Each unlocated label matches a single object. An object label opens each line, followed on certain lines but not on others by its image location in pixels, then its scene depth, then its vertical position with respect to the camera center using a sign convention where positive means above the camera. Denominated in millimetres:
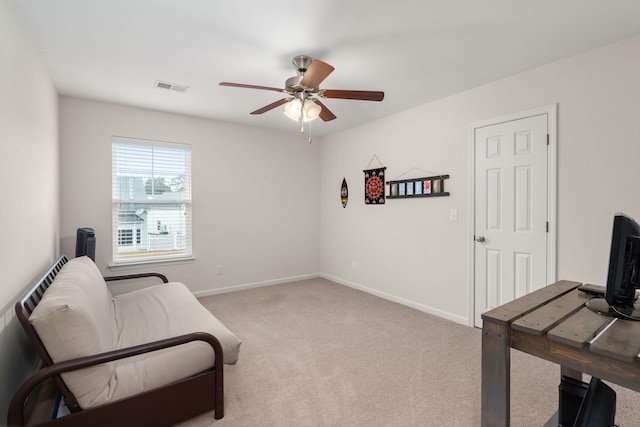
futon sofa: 1469 -848
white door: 2748 +10
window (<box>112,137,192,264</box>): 3812 +132
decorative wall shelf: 3536 +292
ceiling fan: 2351 +943
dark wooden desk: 1047 -495
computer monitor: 1276 -250
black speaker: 3049 -334
